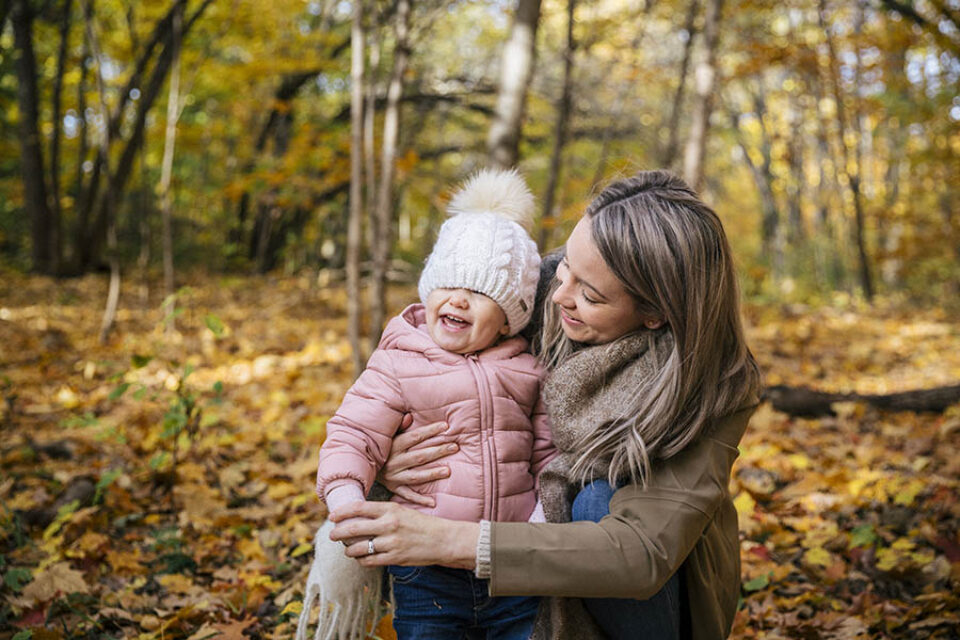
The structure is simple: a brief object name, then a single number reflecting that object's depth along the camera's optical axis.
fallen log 4.35
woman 1.43
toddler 1.73
